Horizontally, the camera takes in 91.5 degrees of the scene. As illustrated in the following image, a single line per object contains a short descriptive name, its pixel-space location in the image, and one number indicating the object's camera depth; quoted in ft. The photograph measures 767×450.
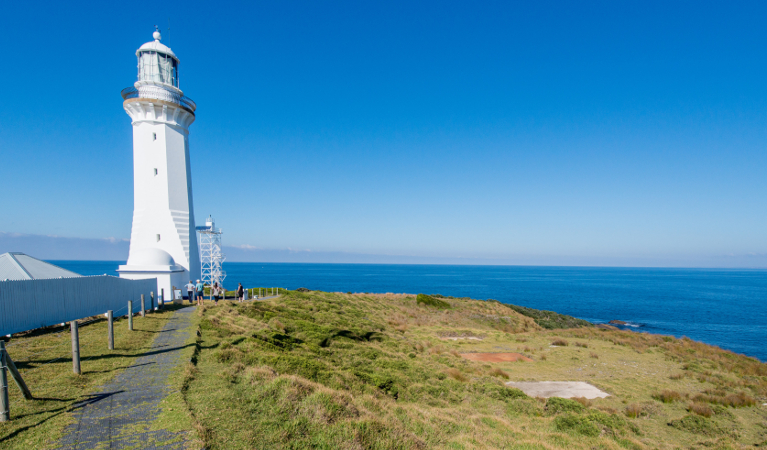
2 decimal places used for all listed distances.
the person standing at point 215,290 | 80.60
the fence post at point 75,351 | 25.70
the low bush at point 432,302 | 123.65
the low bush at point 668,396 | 43.62
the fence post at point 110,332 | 33.12
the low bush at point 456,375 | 45.34
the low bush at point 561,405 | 37.19
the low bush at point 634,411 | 39.01
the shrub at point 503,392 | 39.93
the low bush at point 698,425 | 35.22
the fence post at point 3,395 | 17.53
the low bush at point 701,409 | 39.55
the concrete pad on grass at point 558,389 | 44.83
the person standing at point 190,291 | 76.28
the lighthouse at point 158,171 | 80.12
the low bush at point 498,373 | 50.66
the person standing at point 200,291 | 71.56
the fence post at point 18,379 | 18.60
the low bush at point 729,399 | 43.32
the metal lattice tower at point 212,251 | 105.46
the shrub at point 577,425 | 32.14
